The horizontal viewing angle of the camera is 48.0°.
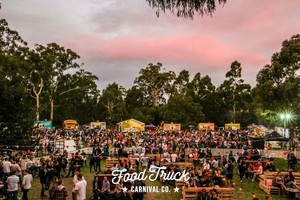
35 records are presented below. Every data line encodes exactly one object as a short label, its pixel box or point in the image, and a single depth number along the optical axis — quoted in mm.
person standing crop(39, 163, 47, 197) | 13888
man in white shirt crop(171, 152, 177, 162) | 22078
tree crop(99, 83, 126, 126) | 80031
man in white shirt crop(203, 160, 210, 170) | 17756
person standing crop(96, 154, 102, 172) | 21062
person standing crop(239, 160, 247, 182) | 19328
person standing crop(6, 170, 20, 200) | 11117
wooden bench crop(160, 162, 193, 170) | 19775
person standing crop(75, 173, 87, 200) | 10727
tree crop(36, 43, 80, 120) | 53181
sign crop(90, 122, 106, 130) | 55731
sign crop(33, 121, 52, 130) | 43094
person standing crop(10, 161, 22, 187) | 13447
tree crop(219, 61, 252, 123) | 72369
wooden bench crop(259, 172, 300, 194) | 15602
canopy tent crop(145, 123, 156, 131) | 54800
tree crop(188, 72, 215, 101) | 73125
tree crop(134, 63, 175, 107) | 83750
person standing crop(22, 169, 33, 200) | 11922
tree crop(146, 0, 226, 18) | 3463
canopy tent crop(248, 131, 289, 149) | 27672
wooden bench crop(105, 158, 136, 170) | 20612
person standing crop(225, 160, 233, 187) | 16747
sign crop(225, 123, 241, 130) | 53969
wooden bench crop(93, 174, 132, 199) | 12934
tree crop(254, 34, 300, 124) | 26266
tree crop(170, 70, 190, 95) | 82188
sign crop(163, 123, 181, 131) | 49844
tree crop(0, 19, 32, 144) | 23188
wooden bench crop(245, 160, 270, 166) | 20881
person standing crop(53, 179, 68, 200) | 10469
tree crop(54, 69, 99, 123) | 63016
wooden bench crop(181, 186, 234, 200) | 13250
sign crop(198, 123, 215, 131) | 51625
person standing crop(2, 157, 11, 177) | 14398
